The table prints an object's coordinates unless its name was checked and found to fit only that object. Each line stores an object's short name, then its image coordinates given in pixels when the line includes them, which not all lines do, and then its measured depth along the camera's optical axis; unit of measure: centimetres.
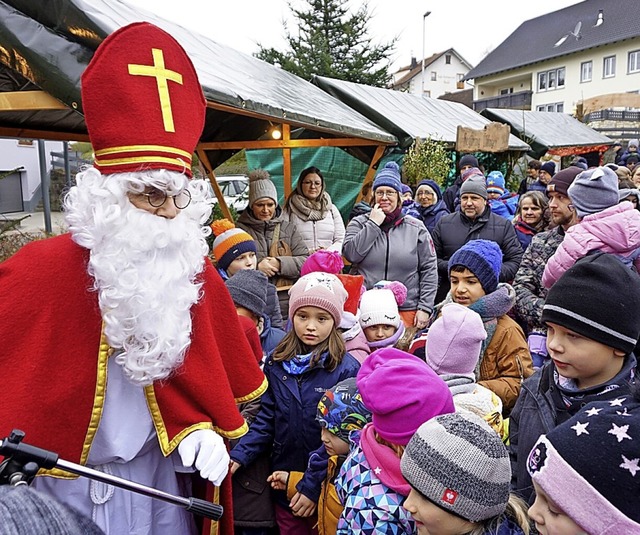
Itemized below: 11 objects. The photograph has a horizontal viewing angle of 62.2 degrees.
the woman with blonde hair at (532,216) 524
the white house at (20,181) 1598
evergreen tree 1803
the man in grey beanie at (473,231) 464
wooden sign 939
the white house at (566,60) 3903
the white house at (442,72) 6544
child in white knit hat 341
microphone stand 114
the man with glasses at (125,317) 169
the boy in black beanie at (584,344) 196
